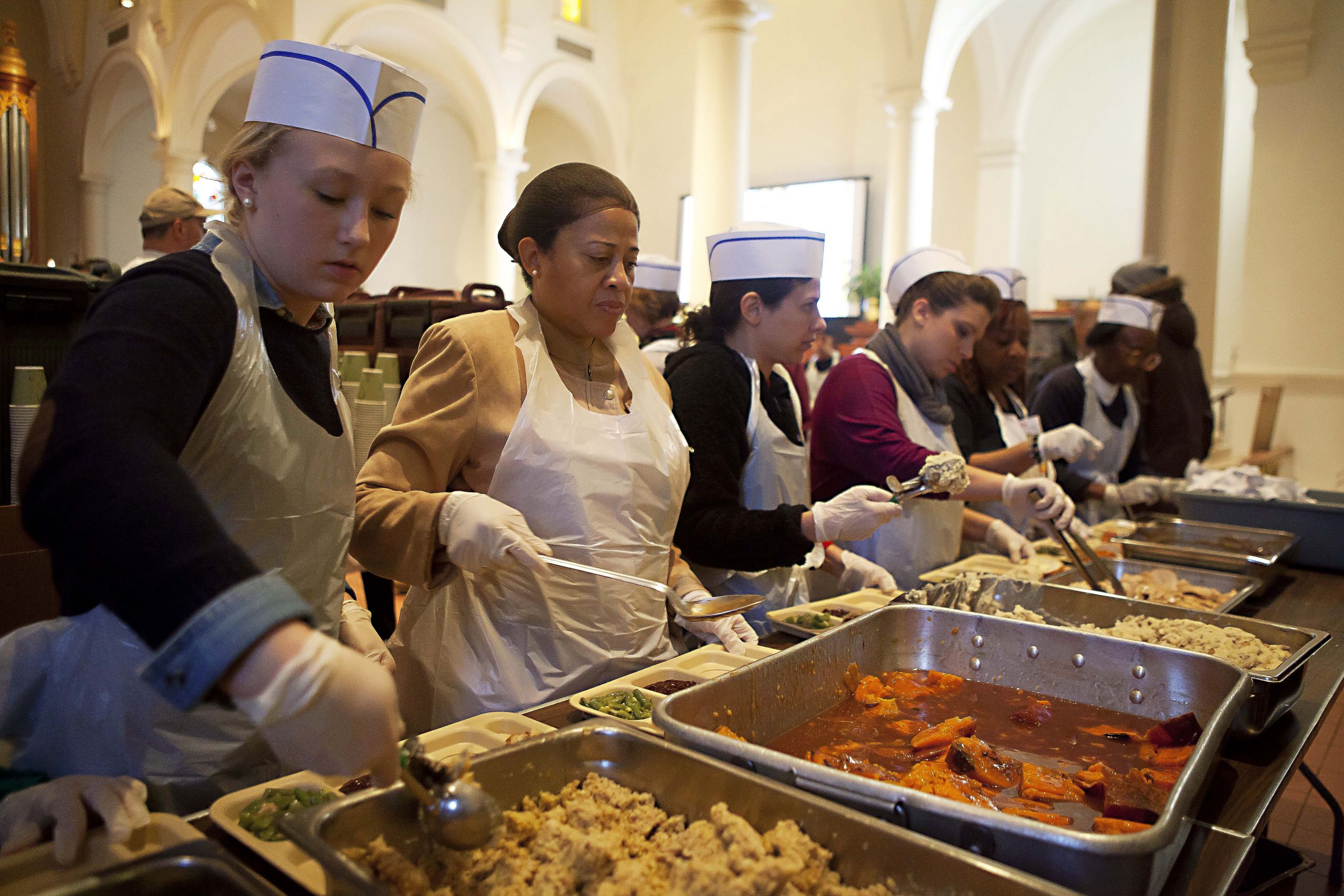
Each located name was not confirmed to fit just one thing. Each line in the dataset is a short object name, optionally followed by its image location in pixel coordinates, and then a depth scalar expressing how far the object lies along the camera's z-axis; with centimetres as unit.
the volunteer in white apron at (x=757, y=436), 215
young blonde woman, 71
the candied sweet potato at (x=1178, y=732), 142
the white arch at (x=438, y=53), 1125
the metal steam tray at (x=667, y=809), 84
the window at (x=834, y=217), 1314
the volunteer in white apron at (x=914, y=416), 276
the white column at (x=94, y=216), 602
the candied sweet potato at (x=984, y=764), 127
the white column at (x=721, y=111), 720
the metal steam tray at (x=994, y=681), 87
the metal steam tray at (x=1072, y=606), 190
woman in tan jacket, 164
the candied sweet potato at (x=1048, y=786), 125
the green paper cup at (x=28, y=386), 207
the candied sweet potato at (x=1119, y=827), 108
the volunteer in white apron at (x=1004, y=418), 338
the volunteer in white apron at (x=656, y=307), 403
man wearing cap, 406
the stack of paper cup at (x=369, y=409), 267
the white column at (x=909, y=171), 1017
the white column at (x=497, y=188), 1322
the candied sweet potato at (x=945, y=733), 140
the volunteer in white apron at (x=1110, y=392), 441
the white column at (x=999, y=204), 1239
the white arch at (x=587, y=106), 1349
